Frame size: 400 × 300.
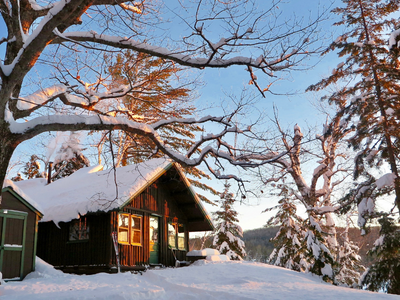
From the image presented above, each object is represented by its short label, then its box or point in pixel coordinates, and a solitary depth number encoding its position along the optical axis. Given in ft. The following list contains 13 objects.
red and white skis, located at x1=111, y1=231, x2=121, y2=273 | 45.36
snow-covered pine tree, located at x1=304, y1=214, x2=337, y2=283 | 48.37
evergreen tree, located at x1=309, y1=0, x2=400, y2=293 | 45.27
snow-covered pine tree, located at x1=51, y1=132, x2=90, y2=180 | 98.12
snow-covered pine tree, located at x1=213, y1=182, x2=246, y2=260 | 91.66
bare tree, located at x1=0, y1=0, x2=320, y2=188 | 23.13
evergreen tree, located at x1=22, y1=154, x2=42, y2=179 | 114.62
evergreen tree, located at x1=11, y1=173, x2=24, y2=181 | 114.73
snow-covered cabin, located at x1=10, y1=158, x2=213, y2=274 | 47.11
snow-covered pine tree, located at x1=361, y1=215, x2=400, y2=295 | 42.96
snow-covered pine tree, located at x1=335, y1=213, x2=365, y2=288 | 77.95
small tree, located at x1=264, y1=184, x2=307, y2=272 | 80.21
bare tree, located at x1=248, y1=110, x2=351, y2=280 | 50.34
